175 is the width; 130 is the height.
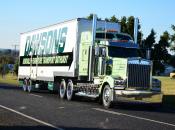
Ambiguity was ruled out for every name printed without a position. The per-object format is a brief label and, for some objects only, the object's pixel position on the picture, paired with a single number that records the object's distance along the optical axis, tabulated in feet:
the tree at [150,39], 159.92
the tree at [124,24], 147.09
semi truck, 69.87
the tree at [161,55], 146.55
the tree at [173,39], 193.28
